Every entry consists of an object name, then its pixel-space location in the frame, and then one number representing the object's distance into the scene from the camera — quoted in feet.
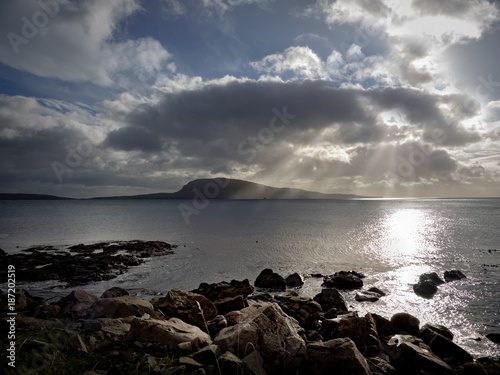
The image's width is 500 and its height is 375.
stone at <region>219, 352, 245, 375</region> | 21.17
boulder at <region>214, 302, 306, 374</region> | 24.29
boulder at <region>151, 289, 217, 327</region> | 38.81
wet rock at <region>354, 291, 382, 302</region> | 62.13
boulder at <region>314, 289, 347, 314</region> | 54.64
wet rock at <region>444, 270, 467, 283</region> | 78.53
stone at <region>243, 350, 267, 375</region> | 22.07
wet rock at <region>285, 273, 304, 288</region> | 75.66
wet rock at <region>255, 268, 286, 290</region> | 72.83
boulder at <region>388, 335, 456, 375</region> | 28.81
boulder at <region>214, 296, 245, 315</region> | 45.60
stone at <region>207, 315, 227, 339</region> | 32.22
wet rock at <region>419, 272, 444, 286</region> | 74.95
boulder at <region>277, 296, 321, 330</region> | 43.96
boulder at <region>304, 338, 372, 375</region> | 24.84
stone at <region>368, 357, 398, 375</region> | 29.43
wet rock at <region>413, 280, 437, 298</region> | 65.94
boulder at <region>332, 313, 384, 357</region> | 34.86
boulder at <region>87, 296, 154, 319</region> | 38.40
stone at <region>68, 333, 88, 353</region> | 23.86
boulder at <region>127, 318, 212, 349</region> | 26.45
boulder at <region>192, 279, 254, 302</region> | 54.44
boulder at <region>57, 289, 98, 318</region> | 39.91
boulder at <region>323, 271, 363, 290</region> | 72.33
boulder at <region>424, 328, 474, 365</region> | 35.29
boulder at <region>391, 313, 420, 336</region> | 44.27
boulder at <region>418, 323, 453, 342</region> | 42.29
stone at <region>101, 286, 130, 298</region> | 50.18
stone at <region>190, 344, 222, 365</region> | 22.78
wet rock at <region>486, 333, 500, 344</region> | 42.68
